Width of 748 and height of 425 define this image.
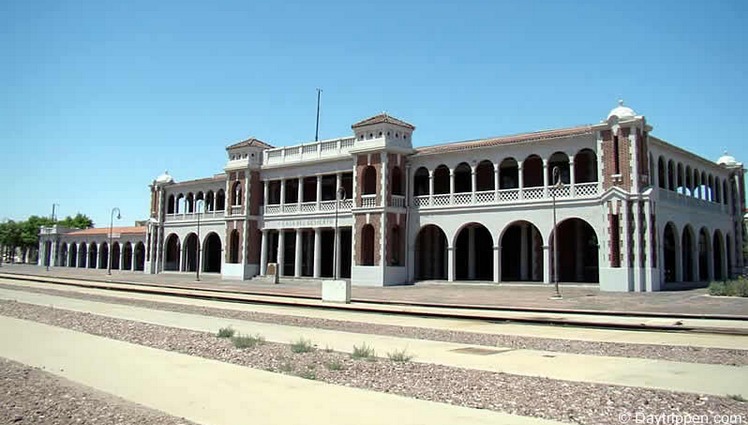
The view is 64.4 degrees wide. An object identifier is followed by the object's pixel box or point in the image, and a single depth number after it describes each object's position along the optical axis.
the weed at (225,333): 13.72
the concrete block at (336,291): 26.17
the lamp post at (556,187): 27.75
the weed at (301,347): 11.64
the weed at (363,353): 10.85
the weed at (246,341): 12.24
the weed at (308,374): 9.03
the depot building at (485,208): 32.06
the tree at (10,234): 103.06
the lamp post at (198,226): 50.06
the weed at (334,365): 9.77
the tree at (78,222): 121.56
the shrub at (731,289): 26.47
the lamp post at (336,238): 42.33
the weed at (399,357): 10.56
